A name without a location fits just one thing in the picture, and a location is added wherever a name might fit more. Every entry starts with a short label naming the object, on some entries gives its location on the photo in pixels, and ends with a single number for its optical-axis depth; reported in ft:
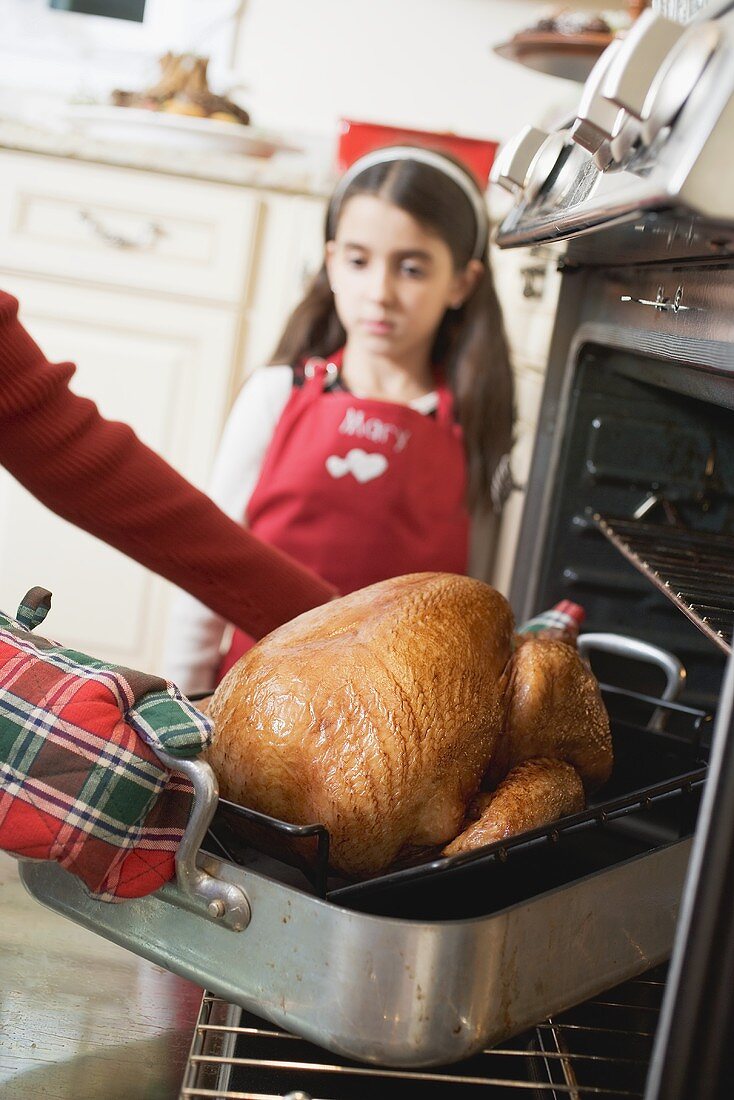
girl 5.65
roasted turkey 2.25
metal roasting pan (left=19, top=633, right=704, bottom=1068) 1.86
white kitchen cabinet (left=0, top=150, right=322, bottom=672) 7.13
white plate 7.41
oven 1.68
